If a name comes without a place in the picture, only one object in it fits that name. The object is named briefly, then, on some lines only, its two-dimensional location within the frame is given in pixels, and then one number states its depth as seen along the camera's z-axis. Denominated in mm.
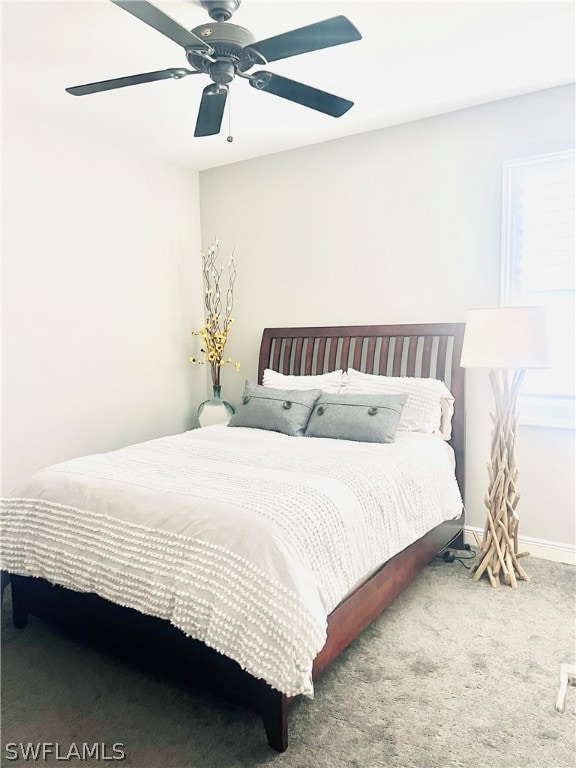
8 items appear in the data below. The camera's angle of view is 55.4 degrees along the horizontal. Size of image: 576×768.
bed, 1740
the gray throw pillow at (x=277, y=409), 3393
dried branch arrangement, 4504
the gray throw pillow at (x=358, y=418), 3082
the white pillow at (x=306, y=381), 3693
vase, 4359
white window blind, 3229
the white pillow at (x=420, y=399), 3316
